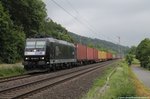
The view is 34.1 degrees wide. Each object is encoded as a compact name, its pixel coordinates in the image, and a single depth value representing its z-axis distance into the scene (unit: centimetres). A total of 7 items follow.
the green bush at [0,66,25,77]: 1986
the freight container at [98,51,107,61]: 5402
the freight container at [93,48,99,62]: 4769
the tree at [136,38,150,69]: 4052
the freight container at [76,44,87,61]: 3422
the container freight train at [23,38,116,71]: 2134
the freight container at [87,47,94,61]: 4195
